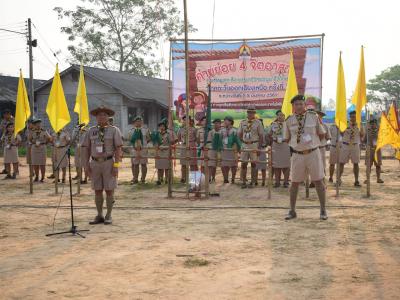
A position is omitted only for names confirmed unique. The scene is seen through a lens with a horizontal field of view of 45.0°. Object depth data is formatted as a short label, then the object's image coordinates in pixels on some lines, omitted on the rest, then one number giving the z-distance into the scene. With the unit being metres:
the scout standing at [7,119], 14.92
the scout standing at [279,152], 12.13
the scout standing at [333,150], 12.48
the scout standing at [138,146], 13.43
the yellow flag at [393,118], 10.82
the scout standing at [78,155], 12.15
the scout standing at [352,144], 12.34
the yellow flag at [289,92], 10.28
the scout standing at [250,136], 12.26
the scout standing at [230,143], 12.70
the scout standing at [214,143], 12.09
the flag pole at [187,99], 9.87
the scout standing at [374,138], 13.11
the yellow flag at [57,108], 10.65
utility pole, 25.68
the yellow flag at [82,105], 10.91
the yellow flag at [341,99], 10.30
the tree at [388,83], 66.06
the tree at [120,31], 42.31
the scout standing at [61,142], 13.69
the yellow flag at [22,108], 11.74
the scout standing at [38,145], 13.82
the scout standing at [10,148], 14.66
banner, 13.17
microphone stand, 7.05
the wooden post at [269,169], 9.99
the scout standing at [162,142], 13.17
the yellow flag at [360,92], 10.12
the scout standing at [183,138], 13.31
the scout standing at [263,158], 12.46
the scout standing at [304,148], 7.85
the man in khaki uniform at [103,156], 7.76
